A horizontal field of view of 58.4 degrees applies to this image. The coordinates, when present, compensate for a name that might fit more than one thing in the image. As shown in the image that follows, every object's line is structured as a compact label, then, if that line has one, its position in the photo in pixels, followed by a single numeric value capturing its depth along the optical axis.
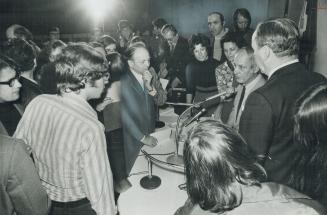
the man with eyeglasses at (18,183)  1.29
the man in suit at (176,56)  5.05
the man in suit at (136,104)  2.58
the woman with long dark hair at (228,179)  1.05
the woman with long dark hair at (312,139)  1.41
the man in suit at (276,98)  1.71
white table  1.82
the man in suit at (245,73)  2.62
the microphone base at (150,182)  2.03
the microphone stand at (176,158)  2.24
